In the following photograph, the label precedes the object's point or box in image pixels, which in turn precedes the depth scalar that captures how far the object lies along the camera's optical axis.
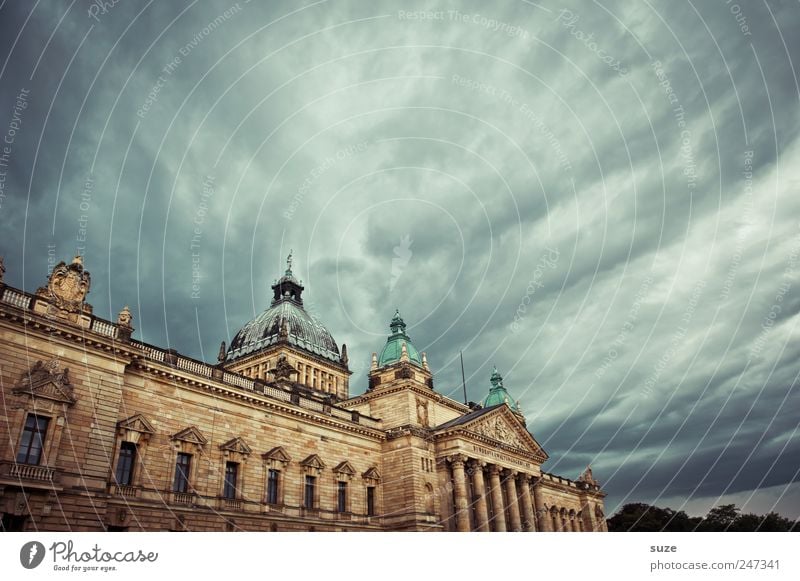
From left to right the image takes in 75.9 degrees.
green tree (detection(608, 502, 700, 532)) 98.00
